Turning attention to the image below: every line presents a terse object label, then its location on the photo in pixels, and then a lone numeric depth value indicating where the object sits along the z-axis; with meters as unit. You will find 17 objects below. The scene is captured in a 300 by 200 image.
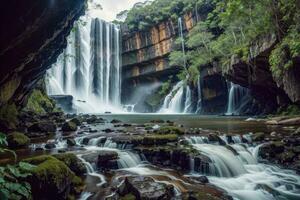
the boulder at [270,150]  8.94
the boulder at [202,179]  6.97
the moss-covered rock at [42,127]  13.90
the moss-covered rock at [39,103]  24.01
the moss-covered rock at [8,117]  13.65
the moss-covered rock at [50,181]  5.02
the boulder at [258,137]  10.54
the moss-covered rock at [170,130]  11.97
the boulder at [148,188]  5.24
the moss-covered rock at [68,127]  14.62
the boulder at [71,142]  10.69
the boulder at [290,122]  15.28
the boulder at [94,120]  20.17
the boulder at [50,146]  10.10
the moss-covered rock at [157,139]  9.85
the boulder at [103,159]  7.94
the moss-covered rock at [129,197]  5.25
